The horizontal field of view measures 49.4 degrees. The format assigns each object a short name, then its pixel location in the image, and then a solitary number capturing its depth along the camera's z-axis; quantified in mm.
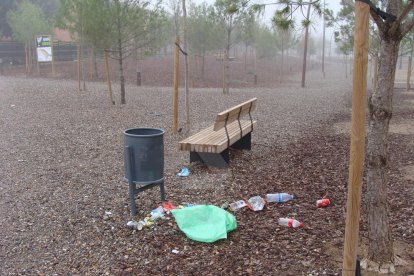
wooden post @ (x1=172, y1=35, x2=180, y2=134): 8844
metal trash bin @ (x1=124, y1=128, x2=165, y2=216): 4910
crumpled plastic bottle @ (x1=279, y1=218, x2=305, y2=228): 4449
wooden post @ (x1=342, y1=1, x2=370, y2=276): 2504
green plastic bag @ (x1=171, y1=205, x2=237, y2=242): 4203
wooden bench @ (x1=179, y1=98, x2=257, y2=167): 6535
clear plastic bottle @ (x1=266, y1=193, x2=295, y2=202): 5246
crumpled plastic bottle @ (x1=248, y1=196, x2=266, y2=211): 4962
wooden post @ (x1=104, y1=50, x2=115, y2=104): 14315
